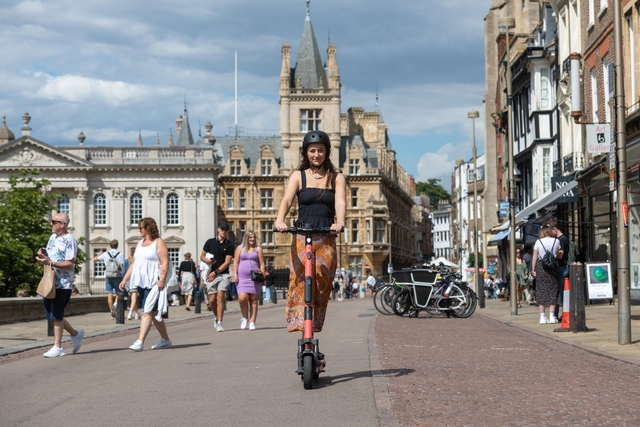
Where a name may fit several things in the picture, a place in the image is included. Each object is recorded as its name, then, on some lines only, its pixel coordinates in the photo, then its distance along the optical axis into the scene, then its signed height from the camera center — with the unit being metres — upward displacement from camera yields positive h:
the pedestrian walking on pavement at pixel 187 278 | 33.66 -0.15
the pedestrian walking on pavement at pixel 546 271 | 18.17 -0.03
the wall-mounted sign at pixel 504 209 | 36.56 +2.09
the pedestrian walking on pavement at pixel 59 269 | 13.34 +0.07
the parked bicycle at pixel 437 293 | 23.44 -0.50
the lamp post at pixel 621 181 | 14.02 +1.16
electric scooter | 8.48 -0.45
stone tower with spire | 107.00 +17.16
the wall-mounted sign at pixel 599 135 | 15.57 +1.97
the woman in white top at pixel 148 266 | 13.64 +0.10
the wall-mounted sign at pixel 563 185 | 30.81 +2.64
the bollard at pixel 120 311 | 22.14 -0.77
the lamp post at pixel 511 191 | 25.44 +1.95
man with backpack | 25.20 +0.10
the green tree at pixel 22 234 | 44.91 +1.96
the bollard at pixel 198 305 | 29.28 -0.90
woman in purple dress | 18.06 +0.01
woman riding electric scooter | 8.79 +0.48
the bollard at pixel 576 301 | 16.23 -0.50
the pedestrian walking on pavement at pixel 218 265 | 18.55 +0.14
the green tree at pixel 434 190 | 189.12 +14.41
